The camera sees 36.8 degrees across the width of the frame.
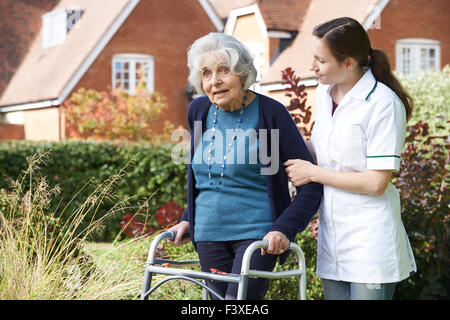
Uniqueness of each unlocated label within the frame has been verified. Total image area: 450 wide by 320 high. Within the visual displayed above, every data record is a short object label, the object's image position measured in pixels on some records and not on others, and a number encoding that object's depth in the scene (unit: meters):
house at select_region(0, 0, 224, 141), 20.36
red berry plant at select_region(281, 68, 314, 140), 5.38
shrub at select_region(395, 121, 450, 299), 5.66
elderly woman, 3.03
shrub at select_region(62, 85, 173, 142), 18.27
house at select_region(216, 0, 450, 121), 16.22
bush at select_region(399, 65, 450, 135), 12.75
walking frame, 2.77
